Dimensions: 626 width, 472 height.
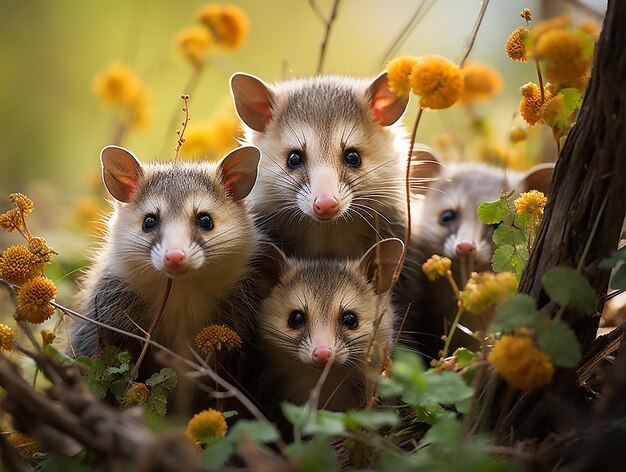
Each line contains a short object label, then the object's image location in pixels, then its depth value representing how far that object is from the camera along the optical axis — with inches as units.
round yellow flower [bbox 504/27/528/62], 99.7
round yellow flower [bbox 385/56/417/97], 95.1
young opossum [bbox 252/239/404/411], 121.1
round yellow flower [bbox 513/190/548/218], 102.2
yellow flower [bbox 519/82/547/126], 102.7
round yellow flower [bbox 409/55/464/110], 90.7
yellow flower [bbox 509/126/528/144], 126.3
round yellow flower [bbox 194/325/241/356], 108.7
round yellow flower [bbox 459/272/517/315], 83.4
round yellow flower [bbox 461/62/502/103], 173.2
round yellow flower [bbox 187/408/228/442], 83.4
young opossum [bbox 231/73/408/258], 137.4
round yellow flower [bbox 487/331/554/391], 77.4
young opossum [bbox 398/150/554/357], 140.2
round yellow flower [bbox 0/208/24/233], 107.2
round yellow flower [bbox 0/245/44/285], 103.3
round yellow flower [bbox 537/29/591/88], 82.4
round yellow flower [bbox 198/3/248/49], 171.5
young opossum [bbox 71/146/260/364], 117.0
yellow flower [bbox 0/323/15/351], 97.3
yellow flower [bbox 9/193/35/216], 107.3
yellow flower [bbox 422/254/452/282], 98.5
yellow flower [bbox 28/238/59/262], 105.3
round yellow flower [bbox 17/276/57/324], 101.1
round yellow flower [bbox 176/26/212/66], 174.1
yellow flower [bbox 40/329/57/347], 104.0
